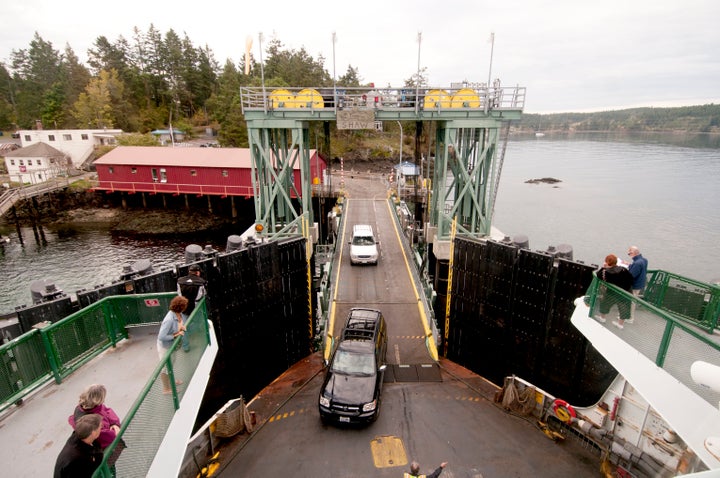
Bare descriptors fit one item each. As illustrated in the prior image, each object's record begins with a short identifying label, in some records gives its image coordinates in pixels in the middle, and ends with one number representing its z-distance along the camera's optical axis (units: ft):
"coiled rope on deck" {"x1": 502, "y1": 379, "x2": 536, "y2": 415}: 34.45
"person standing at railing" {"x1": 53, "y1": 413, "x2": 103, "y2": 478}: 11.34
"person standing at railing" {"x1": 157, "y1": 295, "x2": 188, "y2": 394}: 19.39
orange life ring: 32.24
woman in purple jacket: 13.05
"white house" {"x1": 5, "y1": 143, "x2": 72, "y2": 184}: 162.09
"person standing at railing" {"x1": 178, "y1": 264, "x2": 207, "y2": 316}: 23.41
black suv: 31.89
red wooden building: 132.46
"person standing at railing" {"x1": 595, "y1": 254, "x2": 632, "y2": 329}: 24.06
